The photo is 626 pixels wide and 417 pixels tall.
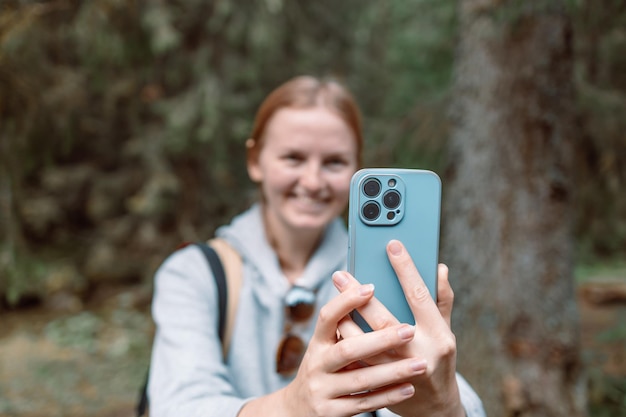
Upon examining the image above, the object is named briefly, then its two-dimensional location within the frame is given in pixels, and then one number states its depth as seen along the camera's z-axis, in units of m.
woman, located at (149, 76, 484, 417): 0.93
